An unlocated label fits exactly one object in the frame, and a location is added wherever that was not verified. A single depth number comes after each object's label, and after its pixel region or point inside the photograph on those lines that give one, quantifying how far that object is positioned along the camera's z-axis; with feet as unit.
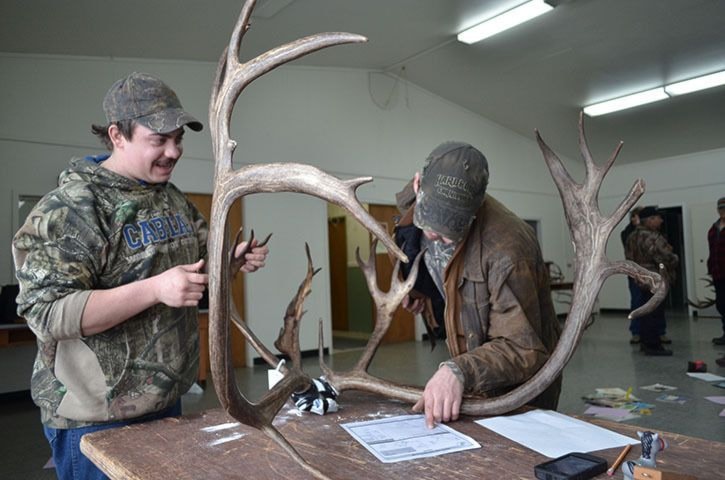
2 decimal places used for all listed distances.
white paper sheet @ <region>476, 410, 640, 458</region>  4.17
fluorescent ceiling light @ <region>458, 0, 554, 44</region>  19.79
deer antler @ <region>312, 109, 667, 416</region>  5.16
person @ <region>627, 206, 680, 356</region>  20.84
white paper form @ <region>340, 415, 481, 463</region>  4.11
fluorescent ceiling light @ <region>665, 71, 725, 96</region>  25.68
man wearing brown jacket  5.14
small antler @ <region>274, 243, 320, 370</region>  6.57
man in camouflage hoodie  4.47
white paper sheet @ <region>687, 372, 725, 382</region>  16.35
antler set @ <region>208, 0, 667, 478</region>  3.70
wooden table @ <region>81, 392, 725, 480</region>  3.74
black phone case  3.47
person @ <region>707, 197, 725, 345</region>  20.98
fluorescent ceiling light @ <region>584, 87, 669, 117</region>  27.73
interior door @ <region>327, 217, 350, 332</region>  33.22
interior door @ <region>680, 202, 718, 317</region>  33.45
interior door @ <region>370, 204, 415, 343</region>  27.55
